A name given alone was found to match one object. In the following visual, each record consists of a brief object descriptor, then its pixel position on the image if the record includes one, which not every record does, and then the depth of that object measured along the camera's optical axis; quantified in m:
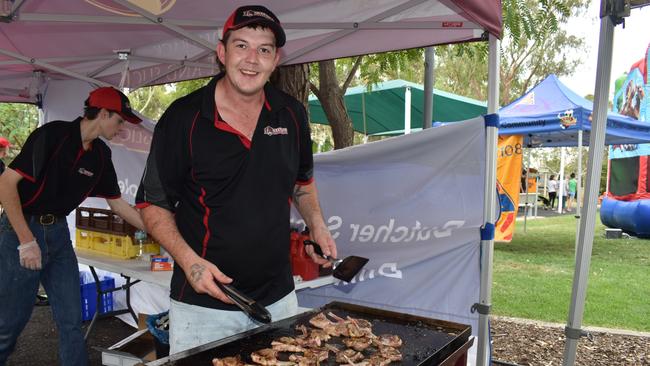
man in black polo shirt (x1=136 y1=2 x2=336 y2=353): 2.12
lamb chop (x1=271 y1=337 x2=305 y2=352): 2.00
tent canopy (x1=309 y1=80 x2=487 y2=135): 10.35
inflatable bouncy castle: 13.45
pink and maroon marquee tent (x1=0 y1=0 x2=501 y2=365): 3.28
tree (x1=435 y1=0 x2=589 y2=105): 31.53
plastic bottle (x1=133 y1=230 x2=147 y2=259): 4.46
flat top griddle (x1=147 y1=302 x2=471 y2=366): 1.92
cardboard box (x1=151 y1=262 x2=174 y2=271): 3.98
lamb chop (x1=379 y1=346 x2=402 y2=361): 1.99
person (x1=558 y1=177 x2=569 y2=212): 26.94
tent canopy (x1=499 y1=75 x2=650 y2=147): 9.45
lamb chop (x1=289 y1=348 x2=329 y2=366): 1.92
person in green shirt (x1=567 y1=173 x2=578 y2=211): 27.92
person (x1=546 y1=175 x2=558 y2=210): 25.84
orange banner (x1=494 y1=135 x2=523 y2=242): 10.59
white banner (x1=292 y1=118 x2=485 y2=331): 3.40
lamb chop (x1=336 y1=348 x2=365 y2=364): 1.98
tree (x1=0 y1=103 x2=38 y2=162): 18.44
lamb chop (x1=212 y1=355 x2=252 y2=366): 1.81
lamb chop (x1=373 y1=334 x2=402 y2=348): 2.12
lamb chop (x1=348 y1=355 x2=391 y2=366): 1.91
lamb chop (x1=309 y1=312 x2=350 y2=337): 2.25
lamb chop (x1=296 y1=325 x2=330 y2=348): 2.11
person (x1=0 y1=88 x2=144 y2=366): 3.35
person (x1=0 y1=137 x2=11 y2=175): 6.72
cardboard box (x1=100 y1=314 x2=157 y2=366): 4.09
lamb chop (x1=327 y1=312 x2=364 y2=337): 2.24
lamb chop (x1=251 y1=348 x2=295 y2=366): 1.86
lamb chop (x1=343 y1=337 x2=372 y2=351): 2.10
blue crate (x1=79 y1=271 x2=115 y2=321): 5.87
